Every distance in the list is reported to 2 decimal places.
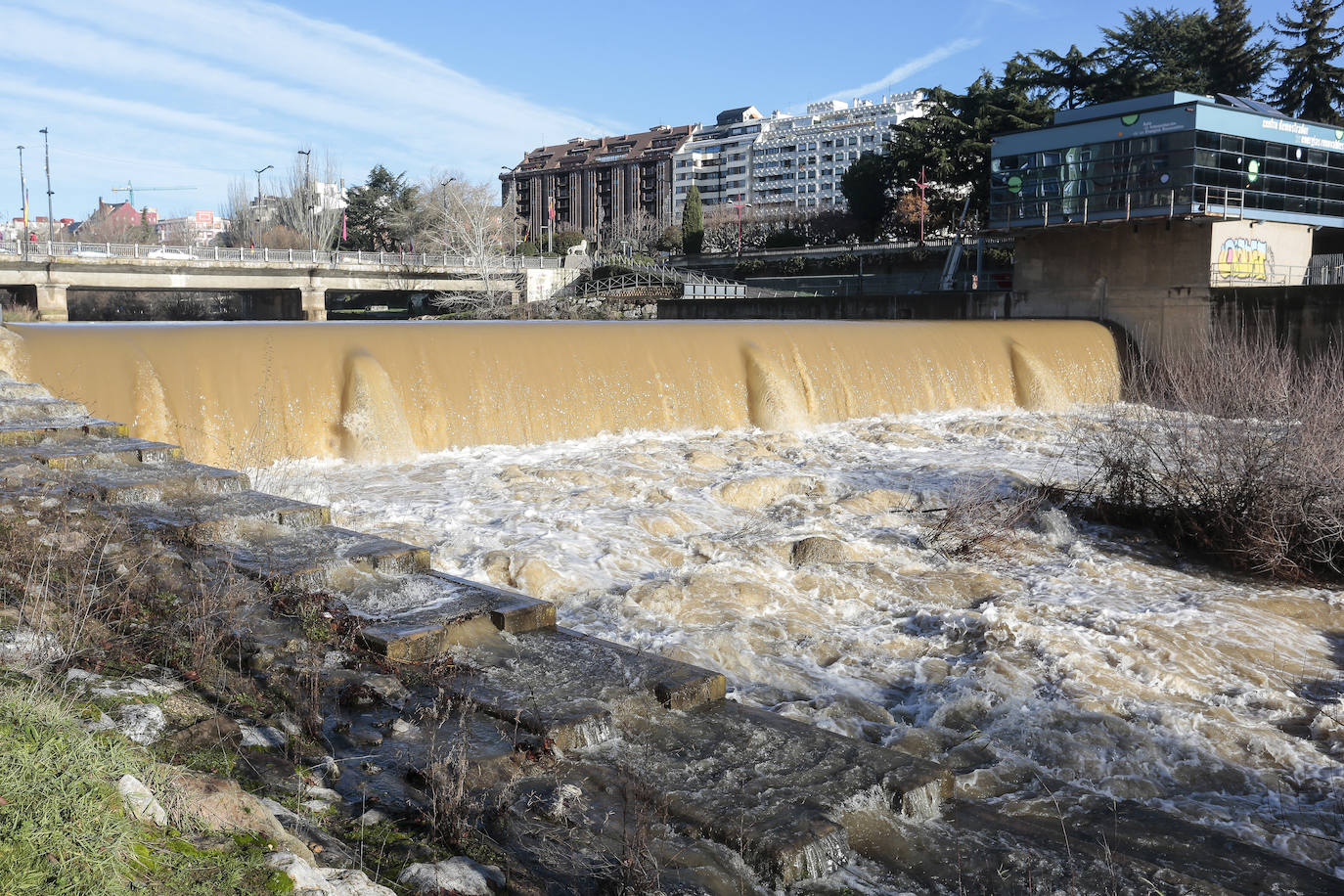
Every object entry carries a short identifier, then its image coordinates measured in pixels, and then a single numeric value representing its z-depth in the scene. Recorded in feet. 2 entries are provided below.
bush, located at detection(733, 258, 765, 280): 192.34
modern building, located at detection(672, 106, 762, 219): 469.57
